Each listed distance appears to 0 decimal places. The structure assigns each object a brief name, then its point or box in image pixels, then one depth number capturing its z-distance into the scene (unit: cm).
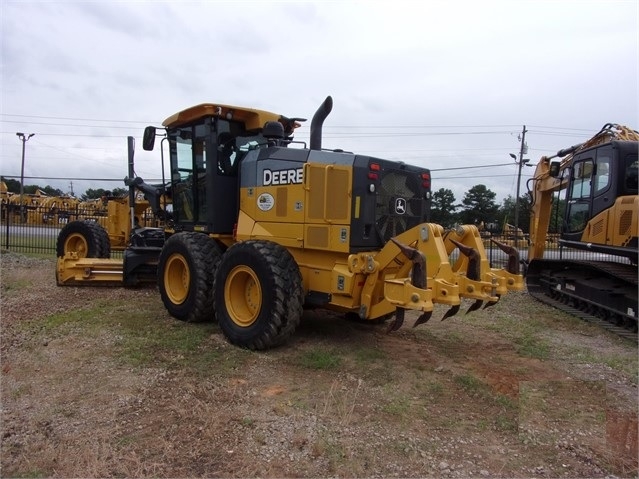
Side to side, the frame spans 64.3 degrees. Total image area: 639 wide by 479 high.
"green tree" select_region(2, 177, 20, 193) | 6281
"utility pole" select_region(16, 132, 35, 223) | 3871
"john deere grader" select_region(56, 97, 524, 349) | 520
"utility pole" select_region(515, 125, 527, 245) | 3276
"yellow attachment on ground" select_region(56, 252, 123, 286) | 891
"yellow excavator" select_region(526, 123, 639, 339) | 800
